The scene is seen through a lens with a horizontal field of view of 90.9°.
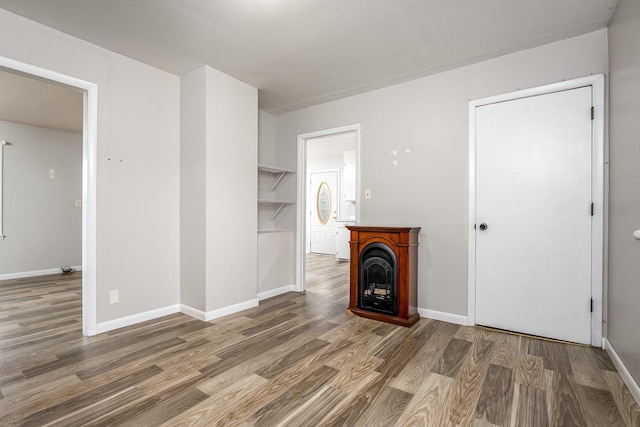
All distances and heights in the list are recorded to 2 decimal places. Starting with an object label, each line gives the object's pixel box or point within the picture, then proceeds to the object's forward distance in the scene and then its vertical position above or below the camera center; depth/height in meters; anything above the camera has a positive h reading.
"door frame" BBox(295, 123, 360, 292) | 4.29 +0.01
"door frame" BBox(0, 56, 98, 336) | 2.70 +0.04
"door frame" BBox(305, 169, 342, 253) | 7.99 +0.49
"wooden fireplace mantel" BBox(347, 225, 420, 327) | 2.98 -0.51
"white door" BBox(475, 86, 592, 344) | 2.49 -0.01
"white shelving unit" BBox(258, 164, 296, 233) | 4.29 +0.30
